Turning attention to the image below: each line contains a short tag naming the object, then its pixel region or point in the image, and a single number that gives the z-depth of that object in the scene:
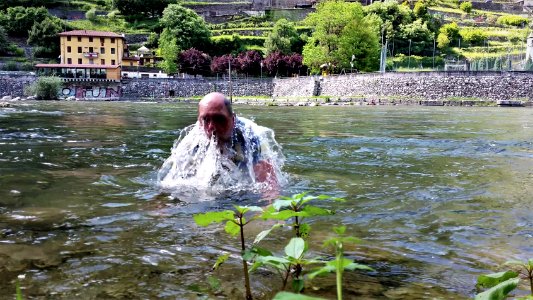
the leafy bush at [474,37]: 90.88
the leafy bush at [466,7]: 107.94
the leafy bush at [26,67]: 79.44
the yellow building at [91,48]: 80.50
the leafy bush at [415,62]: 79.56
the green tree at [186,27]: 86.00
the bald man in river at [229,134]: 6.20
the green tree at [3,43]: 84.12
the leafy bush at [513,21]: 101.17
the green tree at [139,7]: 107.44
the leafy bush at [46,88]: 60.12
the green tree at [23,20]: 90.93
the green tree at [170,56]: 79.88
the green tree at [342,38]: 61.28
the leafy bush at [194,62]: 80.06
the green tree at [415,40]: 86.19
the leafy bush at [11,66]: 78.38
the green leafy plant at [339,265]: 1.36
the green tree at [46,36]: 86.19
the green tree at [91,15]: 101.56
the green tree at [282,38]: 82.38
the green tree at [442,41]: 86.88
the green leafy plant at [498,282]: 1.76
